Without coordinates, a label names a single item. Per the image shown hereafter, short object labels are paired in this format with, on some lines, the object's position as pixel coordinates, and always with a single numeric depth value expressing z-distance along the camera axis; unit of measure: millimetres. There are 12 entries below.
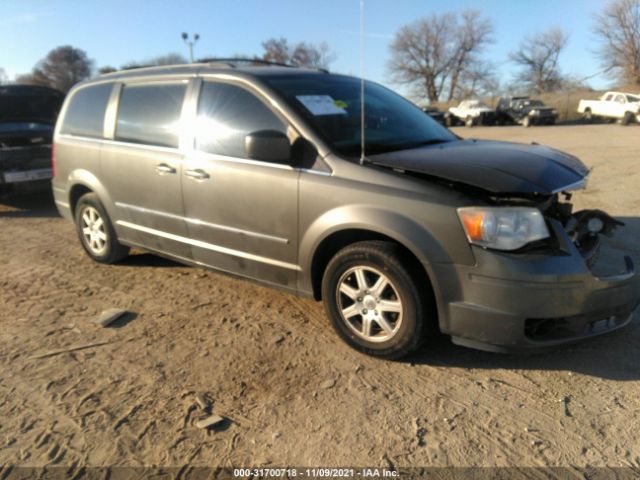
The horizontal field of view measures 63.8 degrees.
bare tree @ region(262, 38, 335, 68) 60981
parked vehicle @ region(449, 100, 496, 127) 36772
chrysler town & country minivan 2822
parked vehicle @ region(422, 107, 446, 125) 35656
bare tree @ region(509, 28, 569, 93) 68875
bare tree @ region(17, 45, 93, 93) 68906
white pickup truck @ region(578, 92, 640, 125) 29438
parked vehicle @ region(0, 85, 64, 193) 7629
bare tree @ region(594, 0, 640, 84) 55312
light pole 31341
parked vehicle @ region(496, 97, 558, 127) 33812
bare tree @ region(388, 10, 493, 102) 66250
